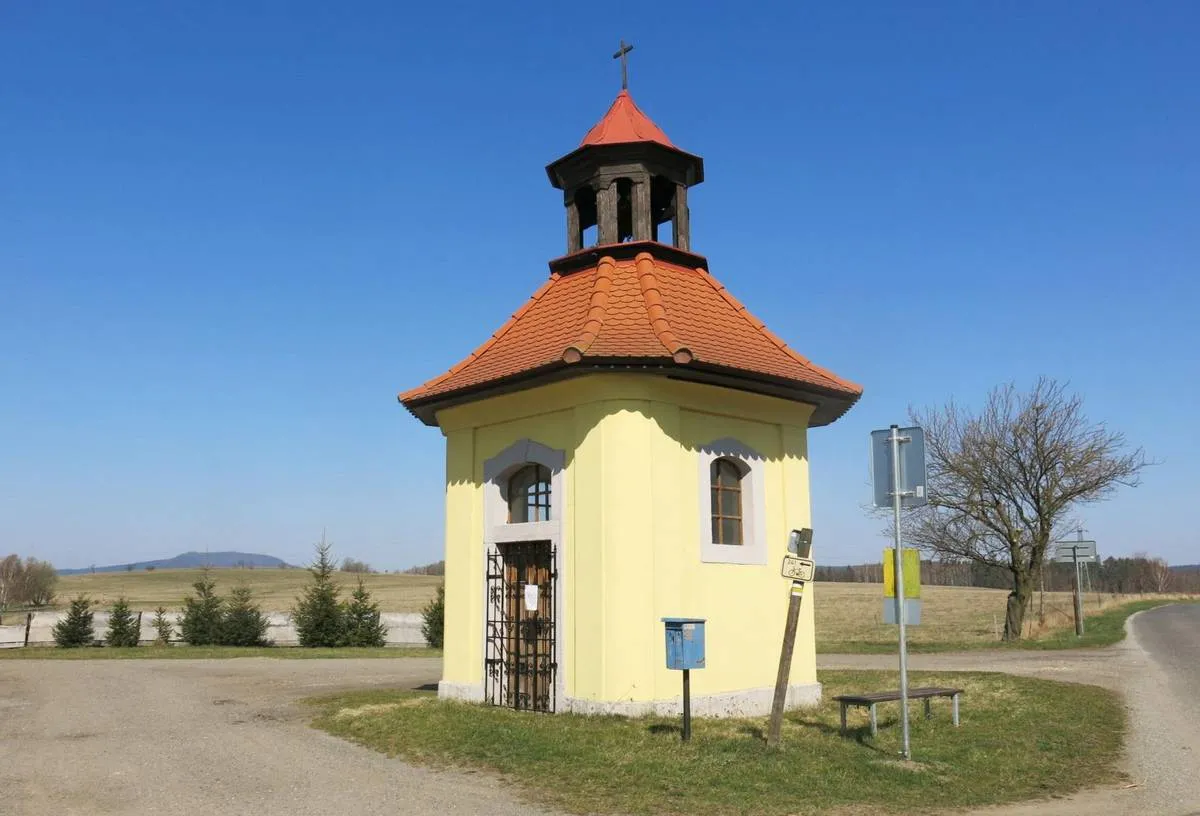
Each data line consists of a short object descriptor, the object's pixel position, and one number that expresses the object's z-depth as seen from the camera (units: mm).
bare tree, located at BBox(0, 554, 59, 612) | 66125
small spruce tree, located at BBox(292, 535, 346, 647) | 29500
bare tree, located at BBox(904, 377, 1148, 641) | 26406
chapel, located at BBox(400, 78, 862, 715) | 11023
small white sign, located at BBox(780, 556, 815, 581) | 9078
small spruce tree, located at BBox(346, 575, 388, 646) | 29922
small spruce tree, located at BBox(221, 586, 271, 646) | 29781
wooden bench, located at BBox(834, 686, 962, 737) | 9758
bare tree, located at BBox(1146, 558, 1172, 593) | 109125
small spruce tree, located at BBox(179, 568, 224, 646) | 29797
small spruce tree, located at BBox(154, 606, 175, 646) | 29859
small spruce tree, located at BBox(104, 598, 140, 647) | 29281
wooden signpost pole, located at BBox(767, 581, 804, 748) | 9078
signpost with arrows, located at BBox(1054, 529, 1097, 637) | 26602
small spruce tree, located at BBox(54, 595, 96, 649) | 29188
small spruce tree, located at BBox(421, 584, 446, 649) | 29062
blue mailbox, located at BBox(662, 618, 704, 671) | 9359
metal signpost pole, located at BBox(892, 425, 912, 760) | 8312
